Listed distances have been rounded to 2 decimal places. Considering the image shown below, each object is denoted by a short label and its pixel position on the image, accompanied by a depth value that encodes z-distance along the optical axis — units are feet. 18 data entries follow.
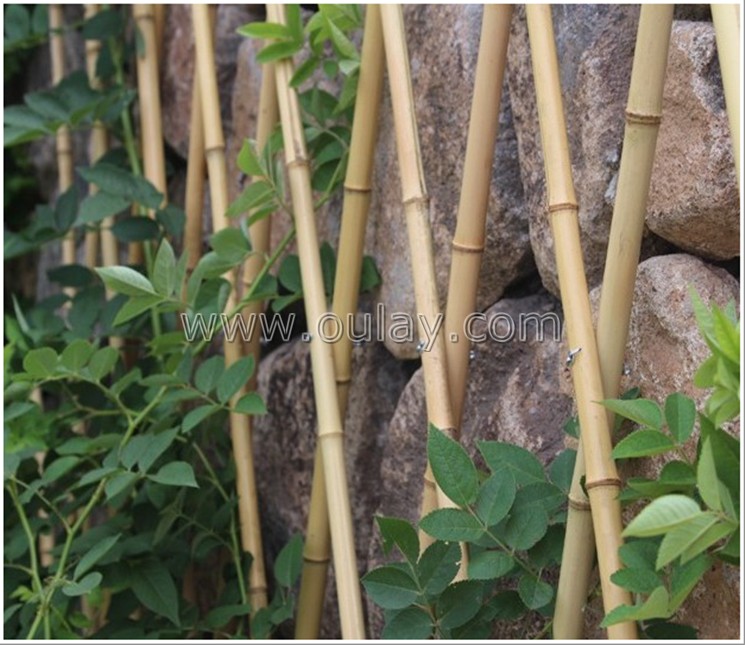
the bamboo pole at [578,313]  4.77
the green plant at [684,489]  4.43
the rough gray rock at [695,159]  4.94
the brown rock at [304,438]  6.02
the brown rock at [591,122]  5.22
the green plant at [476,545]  4.93
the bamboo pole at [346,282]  5.69
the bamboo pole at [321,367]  5.40
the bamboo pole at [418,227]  5.27
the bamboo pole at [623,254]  4.80
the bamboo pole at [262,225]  6.11
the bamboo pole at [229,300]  6.03
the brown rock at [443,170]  5.58
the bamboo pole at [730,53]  4.49
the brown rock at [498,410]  5.35
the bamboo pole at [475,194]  5.20
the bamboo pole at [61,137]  7.14
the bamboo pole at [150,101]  6.73
